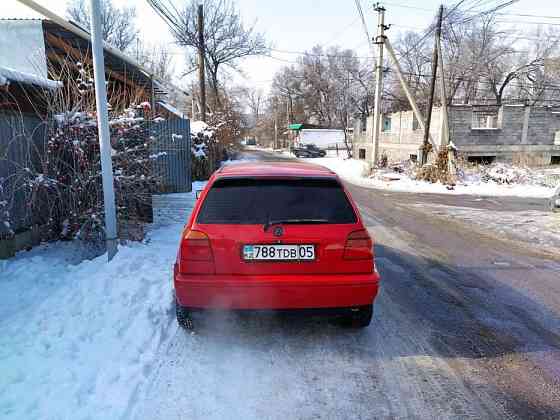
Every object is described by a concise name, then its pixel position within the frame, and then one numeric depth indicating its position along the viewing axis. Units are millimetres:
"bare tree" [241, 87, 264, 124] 88088
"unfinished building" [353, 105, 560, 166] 20688
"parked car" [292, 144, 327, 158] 42000
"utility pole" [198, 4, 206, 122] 21203
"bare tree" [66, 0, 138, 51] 41219
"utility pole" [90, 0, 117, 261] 4520
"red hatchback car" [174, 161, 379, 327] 3129
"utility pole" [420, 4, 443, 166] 17531
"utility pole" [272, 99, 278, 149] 67625
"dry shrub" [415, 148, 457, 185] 16312
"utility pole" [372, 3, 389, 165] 19625
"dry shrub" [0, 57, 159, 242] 5184
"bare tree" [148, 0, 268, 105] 28253
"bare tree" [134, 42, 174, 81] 38844
